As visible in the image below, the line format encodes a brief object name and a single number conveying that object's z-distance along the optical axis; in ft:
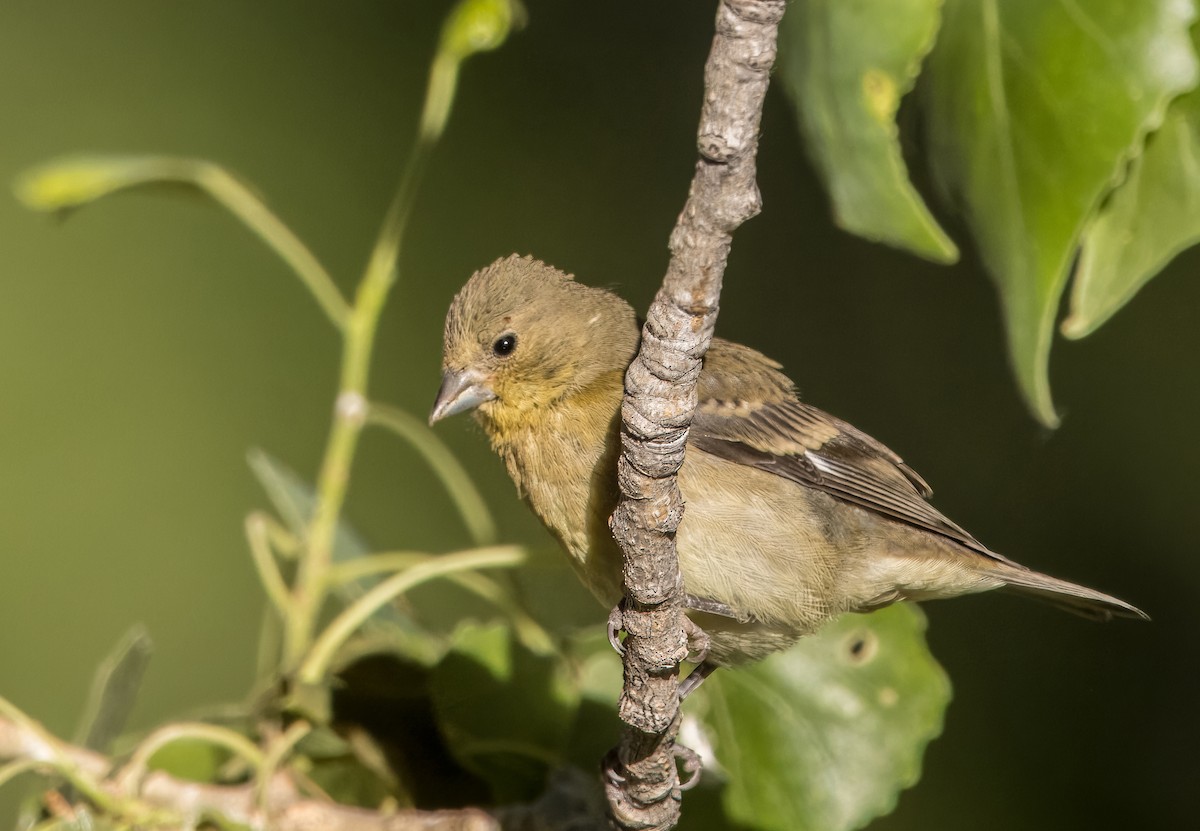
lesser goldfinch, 18.69
